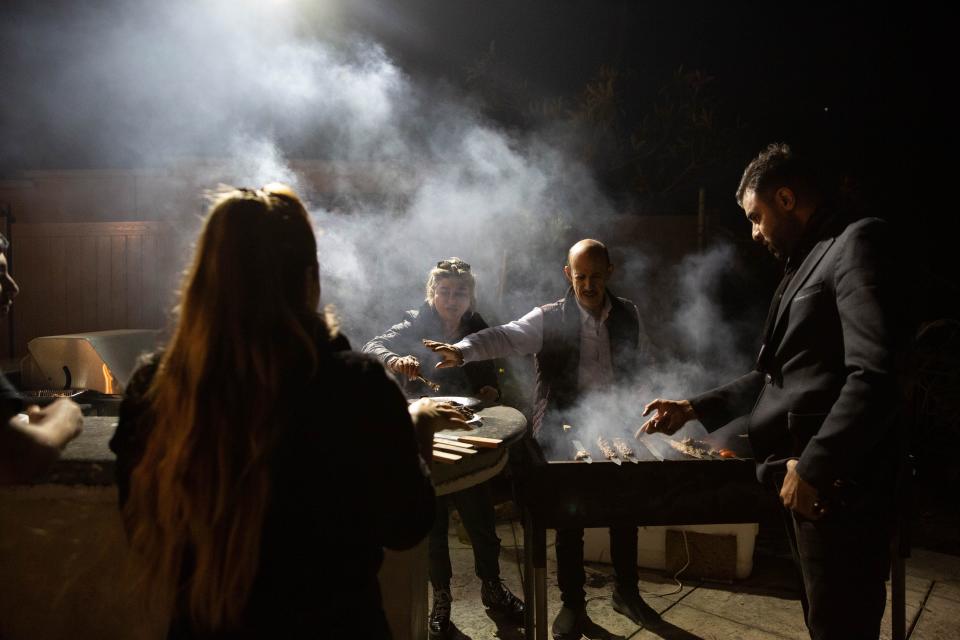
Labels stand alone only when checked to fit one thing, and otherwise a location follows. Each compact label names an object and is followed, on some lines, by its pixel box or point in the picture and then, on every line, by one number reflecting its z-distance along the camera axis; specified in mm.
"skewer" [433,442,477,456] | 2504
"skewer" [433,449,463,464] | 2396
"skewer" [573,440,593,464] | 3804
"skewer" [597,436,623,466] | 3545
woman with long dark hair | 1254
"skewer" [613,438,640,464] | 3614
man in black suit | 1949
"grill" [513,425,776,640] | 3182
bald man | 4234
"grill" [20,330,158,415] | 5488
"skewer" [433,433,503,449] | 2602
